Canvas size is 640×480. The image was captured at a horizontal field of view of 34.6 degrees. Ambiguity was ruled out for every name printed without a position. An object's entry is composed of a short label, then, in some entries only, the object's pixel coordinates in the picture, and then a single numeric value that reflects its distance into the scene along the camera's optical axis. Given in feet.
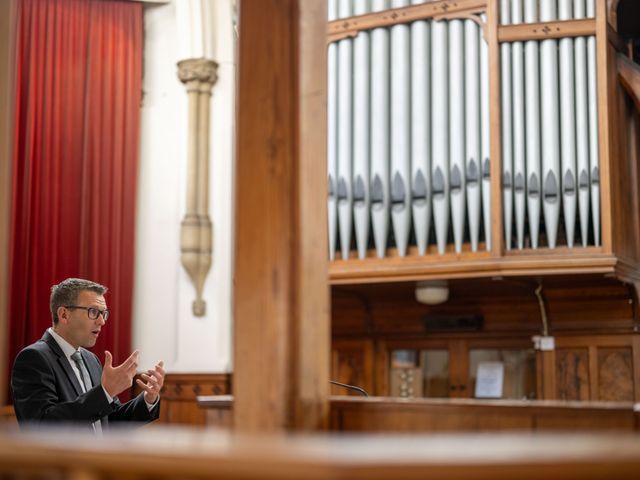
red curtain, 22.41
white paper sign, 21.52
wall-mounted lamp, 20.95
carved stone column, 23.20
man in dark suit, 13.07
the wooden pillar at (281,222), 8.65
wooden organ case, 19.92
